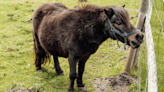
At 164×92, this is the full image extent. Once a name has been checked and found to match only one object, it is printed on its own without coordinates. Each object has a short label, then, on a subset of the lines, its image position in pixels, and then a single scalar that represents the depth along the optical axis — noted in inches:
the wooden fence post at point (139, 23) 160.7
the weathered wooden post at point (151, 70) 73.2
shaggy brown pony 117.3
